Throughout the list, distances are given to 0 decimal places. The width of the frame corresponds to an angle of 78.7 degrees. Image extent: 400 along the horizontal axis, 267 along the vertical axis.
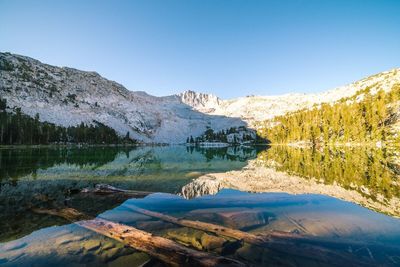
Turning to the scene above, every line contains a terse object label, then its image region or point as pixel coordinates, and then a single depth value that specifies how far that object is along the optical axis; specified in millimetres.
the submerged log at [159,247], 7758
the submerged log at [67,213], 13097
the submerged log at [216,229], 9795
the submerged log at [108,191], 19572
